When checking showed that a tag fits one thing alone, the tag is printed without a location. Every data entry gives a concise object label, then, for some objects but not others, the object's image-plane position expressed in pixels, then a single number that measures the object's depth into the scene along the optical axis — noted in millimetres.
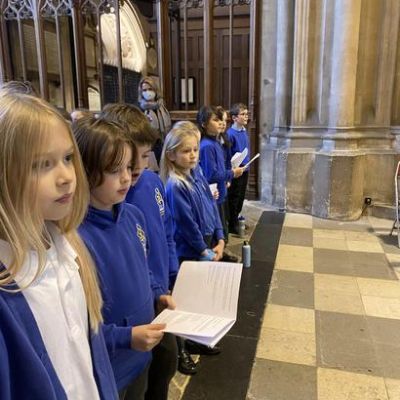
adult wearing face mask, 3701
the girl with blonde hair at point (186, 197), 1959
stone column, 4543
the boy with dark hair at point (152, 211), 1359
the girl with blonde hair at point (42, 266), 664
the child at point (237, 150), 4129
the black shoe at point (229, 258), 3287
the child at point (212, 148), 3131
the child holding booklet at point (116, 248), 1047
